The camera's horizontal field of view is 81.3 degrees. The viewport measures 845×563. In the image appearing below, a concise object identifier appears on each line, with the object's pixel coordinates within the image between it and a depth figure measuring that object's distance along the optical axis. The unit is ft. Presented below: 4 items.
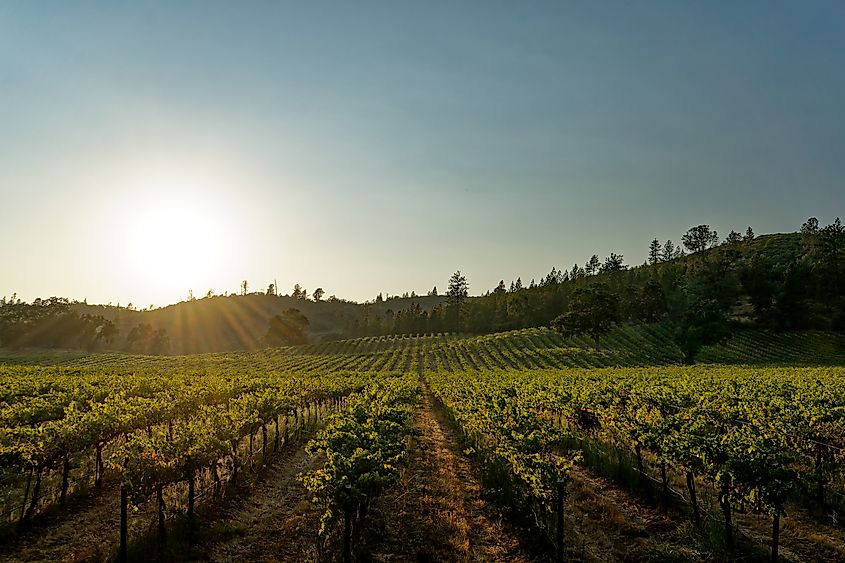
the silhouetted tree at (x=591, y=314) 278.05
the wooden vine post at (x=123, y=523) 40.09
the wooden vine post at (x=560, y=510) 39.70
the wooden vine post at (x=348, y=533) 38.42
